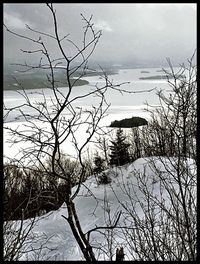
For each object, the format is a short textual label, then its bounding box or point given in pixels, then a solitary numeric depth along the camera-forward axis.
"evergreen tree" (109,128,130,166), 19.69
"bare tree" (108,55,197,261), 4.10
